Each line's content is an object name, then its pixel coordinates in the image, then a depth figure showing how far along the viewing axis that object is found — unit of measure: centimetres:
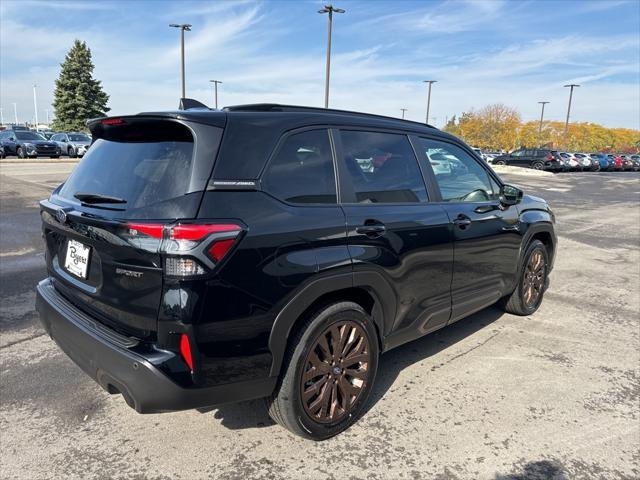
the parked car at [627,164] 5100
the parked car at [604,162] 4705
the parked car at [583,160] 4317
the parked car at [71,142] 3028
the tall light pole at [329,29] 2623
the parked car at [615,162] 4900
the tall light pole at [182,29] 3300
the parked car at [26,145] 2833
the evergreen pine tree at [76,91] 5306
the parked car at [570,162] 4072
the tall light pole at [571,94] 6259
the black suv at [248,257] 222
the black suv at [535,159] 3978
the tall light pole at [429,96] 5327
